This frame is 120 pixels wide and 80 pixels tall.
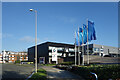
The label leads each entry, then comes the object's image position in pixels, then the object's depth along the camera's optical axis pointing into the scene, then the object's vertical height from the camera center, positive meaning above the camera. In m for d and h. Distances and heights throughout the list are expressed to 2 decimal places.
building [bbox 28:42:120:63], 39.85 -2.28
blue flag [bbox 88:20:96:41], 16.85 +2.63
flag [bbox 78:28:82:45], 21.13 +2.47
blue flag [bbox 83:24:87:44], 19.26 +2.55
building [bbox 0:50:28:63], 85.15 -10.27
